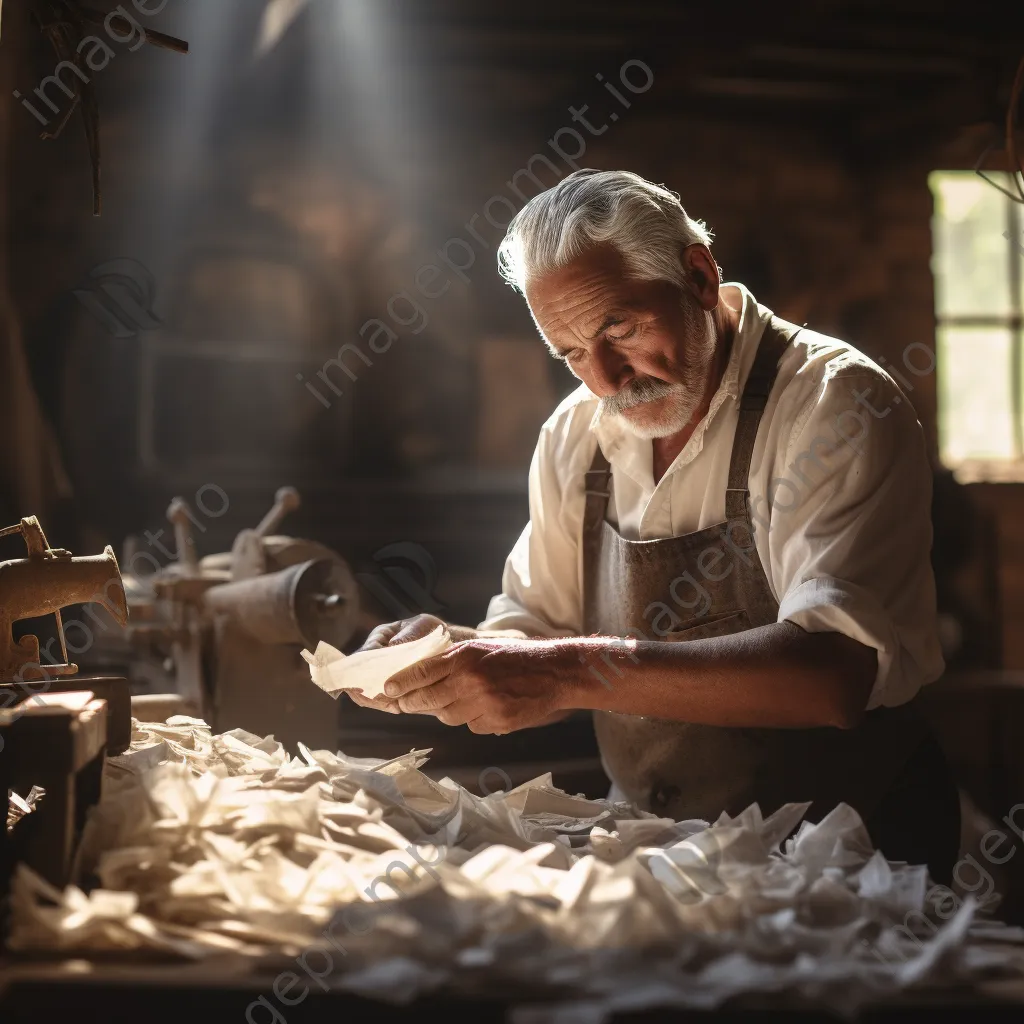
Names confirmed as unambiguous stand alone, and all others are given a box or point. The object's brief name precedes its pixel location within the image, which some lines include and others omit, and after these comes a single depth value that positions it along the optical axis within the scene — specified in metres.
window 7.54
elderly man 2.11
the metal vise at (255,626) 3.29
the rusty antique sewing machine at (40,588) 1.80
